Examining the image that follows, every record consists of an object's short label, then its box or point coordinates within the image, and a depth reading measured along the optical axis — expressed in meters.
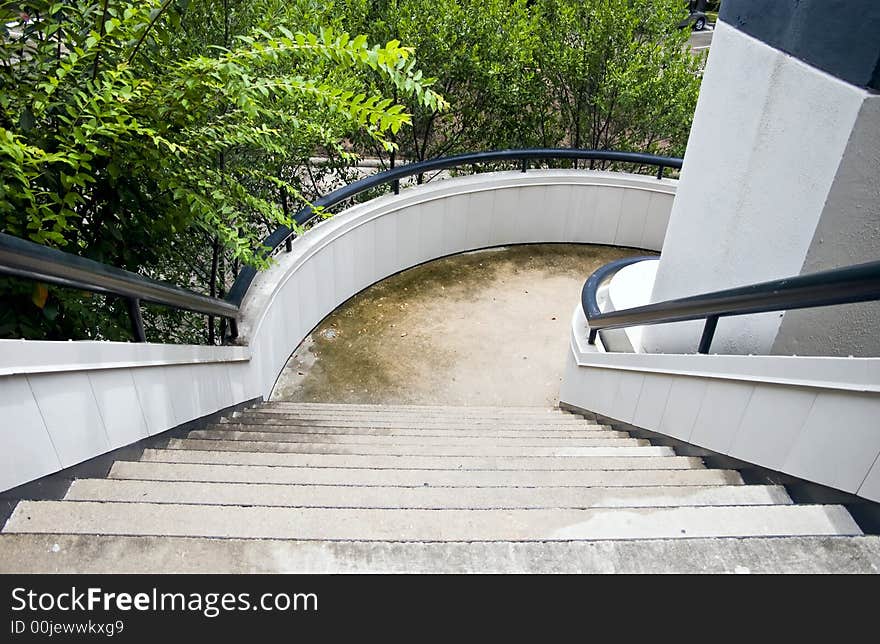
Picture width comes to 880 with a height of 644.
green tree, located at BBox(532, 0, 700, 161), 6.77
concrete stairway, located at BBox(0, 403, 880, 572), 1.42
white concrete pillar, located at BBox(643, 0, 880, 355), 2.14
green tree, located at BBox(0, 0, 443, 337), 2.01
